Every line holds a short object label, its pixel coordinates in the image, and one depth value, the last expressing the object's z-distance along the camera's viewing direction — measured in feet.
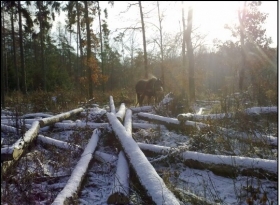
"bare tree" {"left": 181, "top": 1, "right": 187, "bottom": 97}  71.91
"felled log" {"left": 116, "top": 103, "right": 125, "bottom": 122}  24.14
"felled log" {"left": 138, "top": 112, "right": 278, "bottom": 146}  17.60
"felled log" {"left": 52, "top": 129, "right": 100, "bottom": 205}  10.01
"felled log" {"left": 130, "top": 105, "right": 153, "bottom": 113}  34.30
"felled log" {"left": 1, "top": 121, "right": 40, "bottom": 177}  12.85
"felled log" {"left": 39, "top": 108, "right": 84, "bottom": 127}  22.99
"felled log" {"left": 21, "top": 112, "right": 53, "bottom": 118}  31.63
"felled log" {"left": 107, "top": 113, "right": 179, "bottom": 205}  9.55
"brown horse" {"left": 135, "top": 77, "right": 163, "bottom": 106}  41.65
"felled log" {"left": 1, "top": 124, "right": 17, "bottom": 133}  22.49
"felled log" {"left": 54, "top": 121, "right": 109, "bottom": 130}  23.85
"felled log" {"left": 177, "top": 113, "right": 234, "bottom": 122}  23.54
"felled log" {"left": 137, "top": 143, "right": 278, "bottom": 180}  13.02
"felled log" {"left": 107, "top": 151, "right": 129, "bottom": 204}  10.84
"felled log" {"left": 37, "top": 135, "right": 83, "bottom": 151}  17.44
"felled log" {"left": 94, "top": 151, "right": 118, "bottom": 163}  15.95
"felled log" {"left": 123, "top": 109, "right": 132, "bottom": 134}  21.44
